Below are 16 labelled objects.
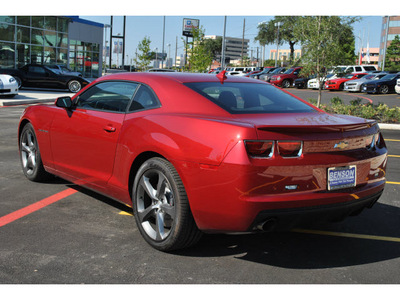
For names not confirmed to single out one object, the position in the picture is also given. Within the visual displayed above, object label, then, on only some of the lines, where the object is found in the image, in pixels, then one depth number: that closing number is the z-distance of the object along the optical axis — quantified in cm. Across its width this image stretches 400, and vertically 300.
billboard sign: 5399
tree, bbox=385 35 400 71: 8078
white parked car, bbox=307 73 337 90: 3603
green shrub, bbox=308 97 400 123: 1514
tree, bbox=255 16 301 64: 6882
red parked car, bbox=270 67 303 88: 3800
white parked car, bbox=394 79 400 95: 2930
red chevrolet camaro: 323
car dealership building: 2908
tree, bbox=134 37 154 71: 3269
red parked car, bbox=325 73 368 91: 3580
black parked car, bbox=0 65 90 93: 2566
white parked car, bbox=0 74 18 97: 1920
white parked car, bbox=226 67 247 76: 5552
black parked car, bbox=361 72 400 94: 3136
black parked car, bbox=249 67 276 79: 4169
